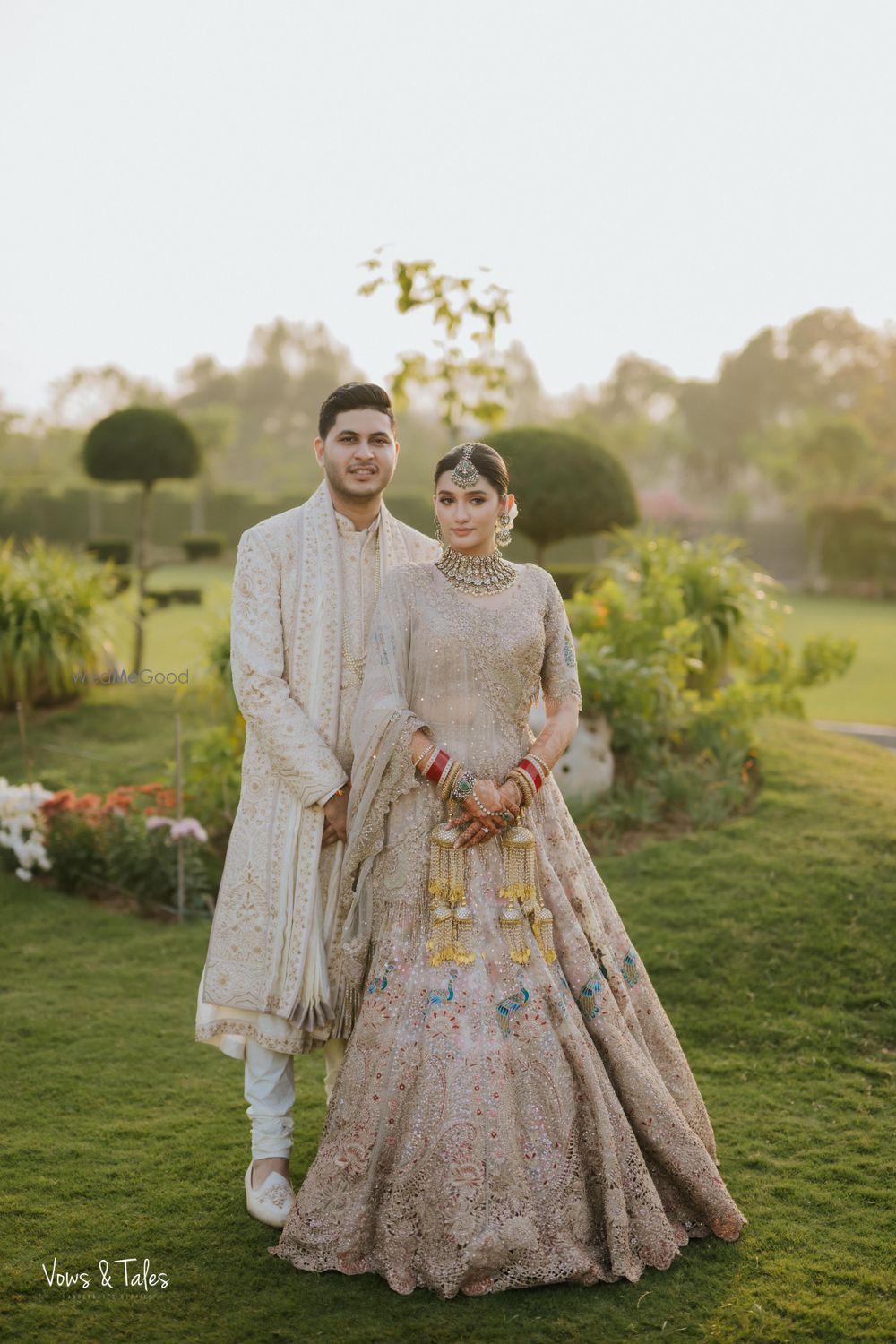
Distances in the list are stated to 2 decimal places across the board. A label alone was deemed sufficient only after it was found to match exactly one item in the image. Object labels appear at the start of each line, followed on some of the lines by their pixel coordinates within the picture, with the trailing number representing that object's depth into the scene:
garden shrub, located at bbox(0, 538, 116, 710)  9.16
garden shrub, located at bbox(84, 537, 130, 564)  17.08
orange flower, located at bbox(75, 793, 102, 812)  6.02
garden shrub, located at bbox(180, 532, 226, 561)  21.92
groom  3.04
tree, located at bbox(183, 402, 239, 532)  32.25
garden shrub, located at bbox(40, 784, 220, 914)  5.79
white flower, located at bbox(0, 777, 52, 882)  5.92
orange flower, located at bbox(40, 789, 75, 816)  6.04
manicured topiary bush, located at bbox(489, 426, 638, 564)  9.02
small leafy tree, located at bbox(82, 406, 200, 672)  11.11
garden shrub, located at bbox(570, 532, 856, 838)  6.37
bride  2.75
